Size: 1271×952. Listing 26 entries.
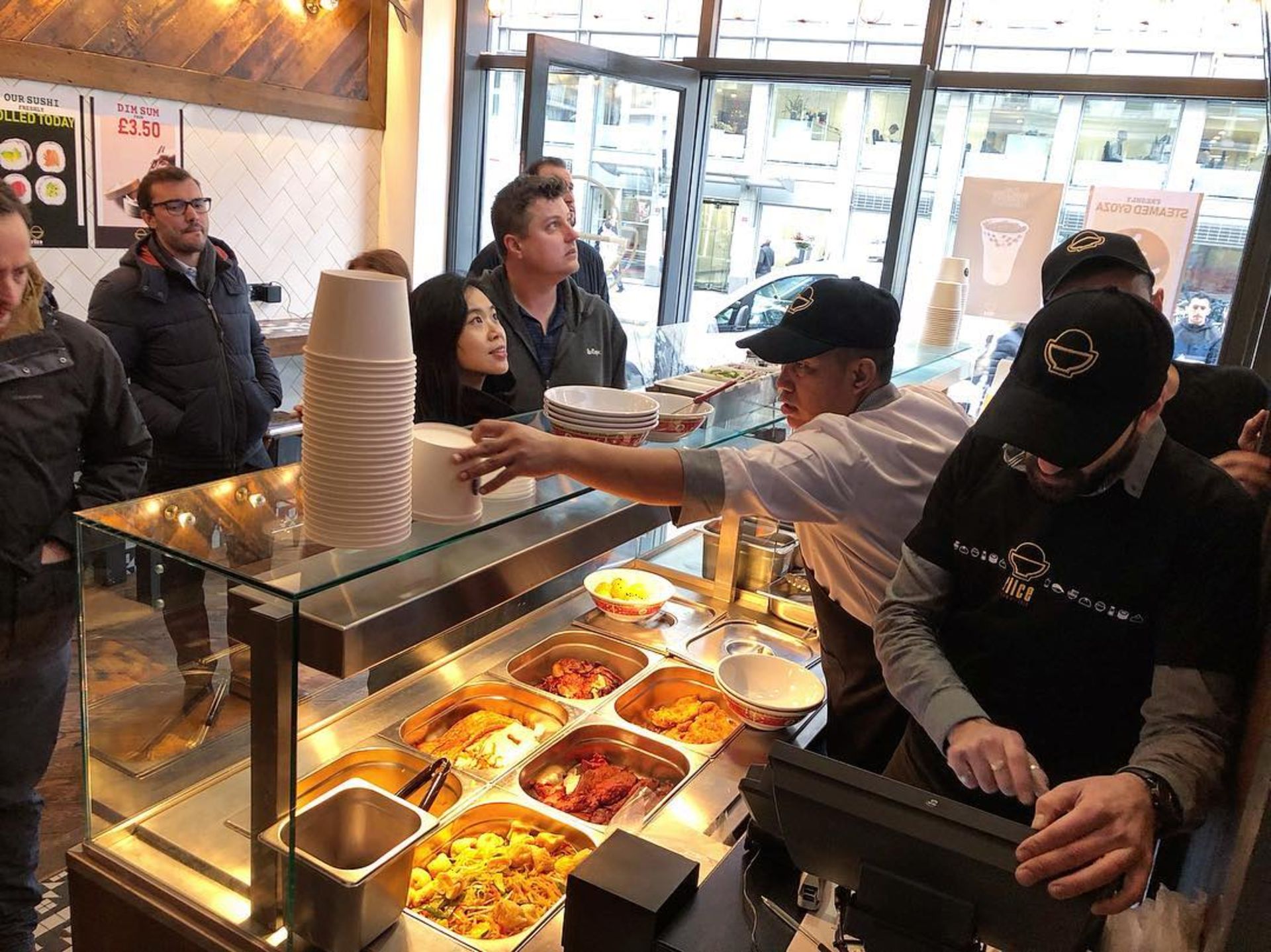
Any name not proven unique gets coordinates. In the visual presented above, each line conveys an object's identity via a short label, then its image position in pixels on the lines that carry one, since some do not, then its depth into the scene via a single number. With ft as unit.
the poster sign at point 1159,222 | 15.92
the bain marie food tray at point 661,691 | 7.28
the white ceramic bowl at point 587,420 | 5.93
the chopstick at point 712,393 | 7.25
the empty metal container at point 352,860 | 4.44
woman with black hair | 7.94
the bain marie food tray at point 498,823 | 5.78
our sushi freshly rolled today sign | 14.57
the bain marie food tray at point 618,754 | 6.57
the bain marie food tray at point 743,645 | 7.94
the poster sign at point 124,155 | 15.79
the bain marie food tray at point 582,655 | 7.61
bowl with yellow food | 8.25
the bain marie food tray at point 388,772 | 5.86
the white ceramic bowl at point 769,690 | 6.86
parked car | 11.91
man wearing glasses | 11.57
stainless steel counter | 4.87
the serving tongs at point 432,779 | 5.75
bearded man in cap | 4.20
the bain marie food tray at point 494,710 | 6.63
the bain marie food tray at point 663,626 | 8.11
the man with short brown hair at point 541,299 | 9.54
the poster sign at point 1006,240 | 17.10
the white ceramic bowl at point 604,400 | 6.27
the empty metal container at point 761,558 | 8.87
